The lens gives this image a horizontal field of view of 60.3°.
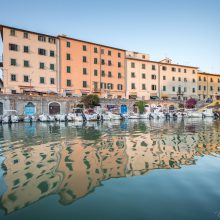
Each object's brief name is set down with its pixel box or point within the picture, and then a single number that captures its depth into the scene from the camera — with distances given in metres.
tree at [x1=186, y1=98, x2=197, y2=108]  45.56
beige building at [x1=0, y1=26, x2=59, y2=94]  32.75
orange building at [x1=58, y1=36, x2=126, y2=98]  38.12
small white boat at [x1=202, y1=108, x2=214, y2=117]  35.34
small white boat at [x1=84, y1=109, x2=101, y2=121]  26.56
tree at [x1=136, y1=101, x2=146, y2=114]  39.94
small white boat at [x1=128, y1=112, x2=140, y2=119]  30.96
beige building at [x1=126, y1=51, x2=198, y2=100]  46.34
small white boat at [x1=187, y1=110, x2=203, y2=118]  35.31
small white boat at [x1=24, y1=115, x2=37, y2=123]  25.77
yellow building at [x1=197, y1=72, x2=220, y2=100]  56.68
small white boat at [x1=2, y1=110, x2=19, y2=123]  23.43
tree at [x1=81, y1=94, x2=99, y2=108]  31.87
